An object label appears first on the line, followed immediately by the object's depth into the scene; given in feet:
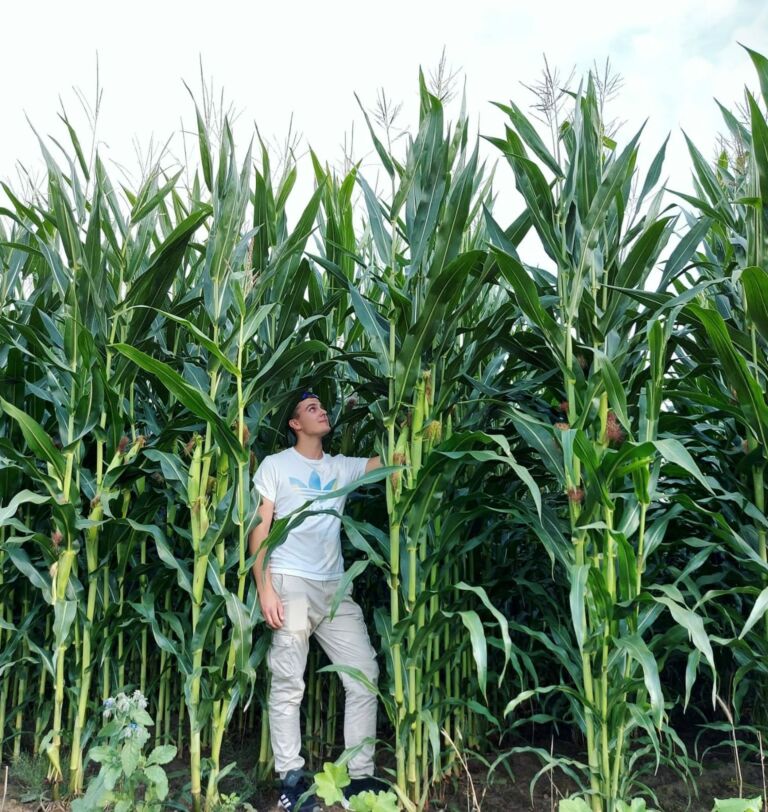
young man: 9.12
